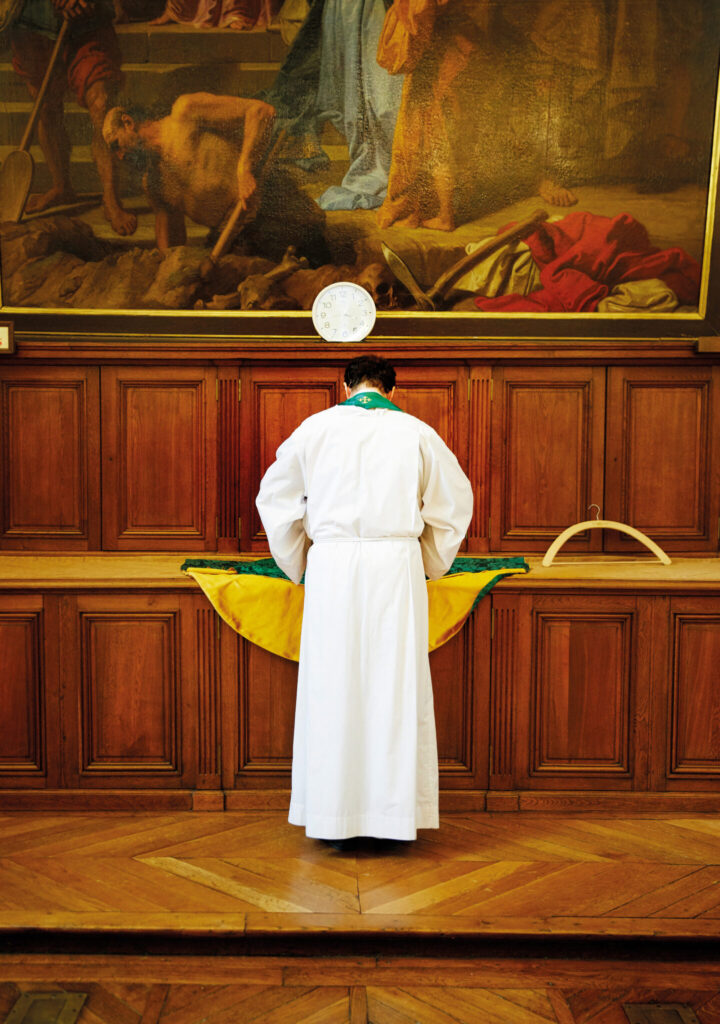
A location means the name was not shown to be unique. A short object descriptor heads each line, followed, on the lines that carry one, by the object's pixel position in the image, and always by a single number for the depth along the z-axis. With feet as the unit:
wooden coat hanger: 14.52
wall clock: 14.96
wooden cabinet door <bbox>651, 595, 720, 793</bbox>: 13.07
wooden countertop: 12.98
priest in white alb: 11.31
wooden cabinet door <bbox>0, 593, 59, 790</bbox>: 13.04
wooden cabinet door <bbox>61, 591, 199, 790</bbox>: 13.08
